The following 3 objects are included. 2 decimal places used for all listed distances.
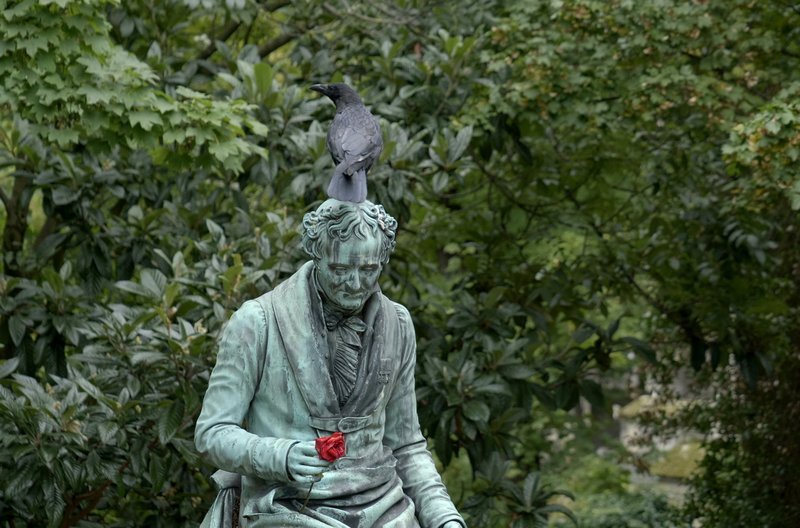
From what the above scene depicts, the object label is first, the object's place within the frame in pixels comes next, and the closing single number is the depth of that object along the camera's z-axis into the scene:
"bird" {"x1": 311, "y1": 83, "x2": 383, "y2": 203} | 9.46
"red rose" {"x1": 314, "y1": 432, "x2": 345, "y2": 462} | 9.09
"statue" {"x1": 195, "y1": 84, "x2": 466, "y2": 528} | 9.47
